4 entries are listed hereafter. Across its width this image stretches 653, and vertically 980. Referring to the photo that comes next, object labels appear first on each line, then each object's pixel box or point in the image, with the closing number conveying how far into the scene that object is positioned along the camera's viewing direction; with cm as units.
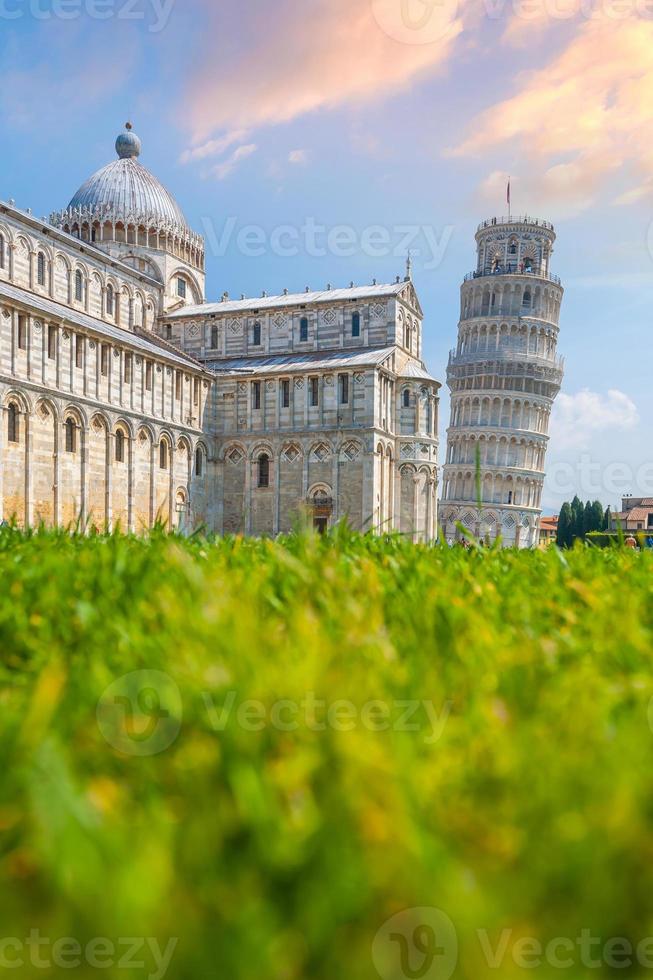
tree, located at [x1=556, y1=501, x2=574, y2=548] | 7344
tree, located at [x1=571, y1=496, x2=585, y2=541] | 7238
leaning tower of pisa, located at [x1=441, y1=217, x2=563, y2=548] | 7769
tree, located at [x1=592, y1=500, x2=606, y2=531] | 6931
